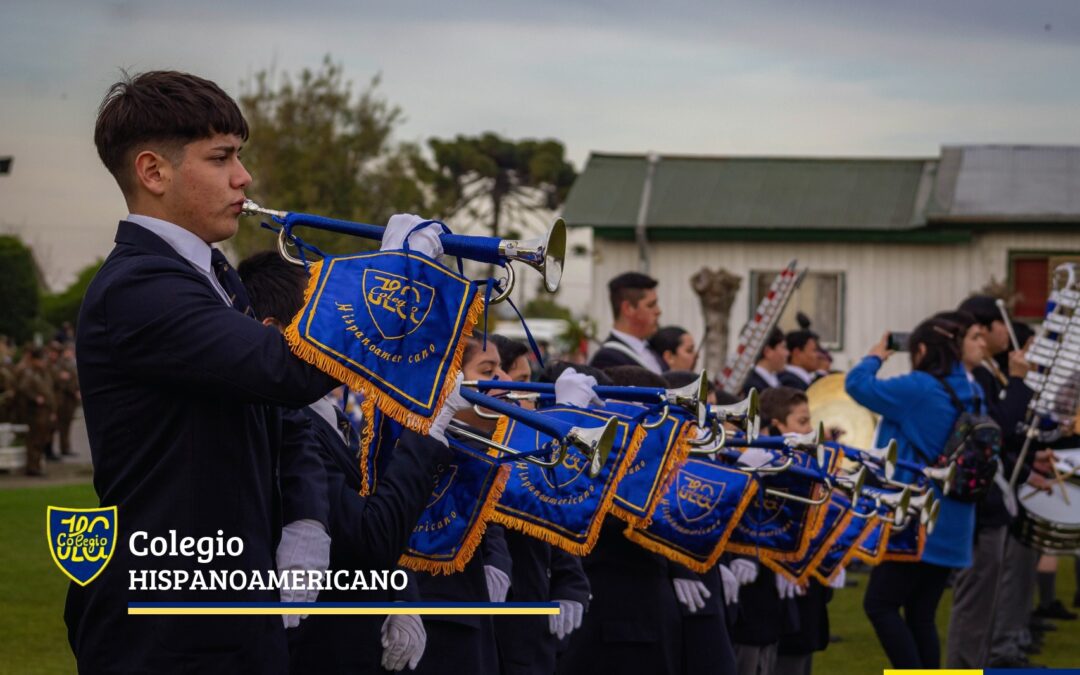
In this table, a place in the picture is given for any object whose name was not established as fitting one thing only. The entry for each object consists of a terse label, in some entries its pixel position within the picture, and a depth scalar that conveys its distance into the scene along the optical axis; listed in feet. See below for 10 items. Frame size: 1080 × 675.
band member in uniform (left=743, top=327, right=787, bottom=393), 38.93
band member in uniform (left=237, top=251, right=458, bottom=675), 12.19
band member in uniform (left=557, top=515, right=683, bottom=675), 18.90
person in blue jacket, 26.61
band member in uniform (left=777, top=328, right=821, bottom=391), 42.60
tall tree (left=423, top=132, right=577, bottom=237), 140.97
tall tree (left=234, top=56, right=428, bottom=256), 80.38
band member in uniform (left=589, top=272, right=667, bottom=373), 29.17
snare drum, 29.86
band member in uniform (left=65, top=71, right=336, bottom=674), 9.45
